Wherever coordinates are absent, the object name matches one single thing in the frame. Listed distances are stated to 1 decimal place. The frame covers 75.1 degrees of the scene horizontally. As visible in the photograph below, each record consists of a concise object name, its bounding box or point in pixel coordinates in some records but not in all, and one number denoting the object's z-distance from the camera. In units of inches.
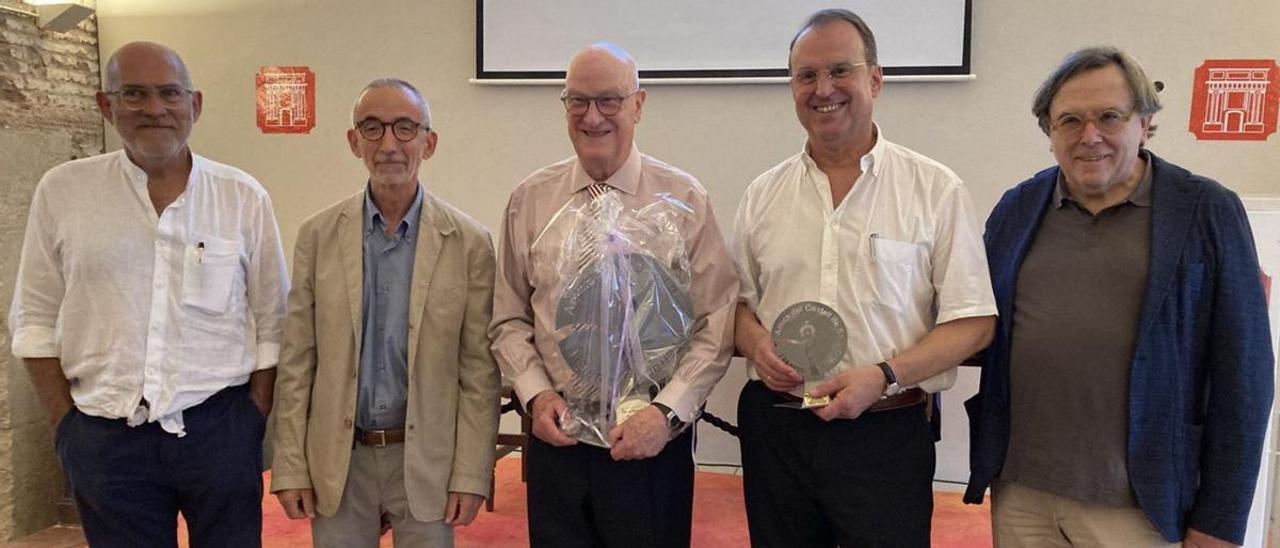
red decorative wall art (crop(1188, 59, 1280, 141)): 152.4
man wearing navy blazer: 67.7
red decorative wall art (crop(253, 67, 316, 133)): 185.0
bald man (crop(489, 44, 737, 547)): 73.7
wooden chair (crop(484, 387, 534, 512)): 139.1
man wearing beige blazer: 78.8
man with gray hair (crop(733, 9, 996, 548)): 71.7
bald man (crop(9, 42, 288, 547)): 80.7
